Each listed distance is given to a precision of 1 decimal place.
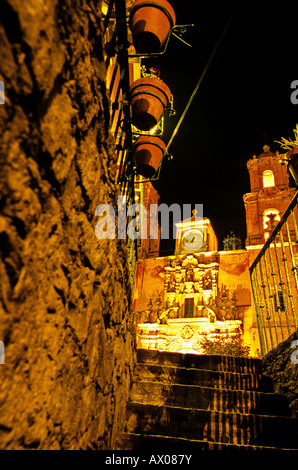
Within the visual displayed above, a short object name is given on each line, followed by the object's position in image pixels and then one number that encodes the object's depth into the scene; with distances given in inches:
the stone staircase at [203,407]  90.0
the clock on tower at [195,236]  962.1
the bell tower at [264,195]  839.1
